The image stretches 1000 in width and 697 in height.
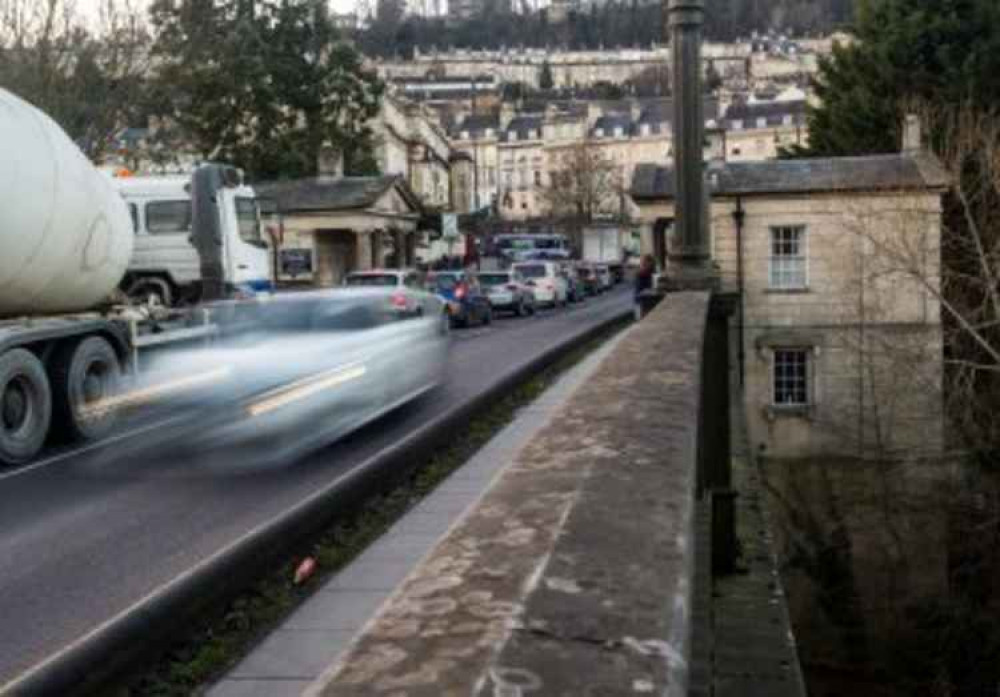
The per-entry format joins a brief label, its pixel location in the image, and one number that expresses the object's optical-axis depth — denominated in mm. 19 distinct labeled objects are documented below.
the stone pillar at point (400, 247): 51681
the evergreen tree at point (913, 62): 41906
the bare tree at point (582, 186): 111938
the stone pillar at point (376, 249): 49341
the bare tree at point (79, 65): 32281
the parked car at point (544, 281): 50312
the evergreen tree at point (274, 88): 55406
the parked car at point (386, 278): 33406
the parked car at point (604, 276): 68688
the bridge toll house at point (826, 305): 36750
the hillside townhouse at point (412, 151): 87875
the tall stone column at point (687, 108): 12398
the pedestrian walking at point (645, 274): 27672
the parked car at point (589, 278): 63688
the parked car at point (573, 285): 56656
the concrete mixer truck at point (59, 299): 13492
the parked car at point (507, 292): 45438
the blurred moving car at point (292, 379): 12086
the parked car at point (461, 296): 38312
